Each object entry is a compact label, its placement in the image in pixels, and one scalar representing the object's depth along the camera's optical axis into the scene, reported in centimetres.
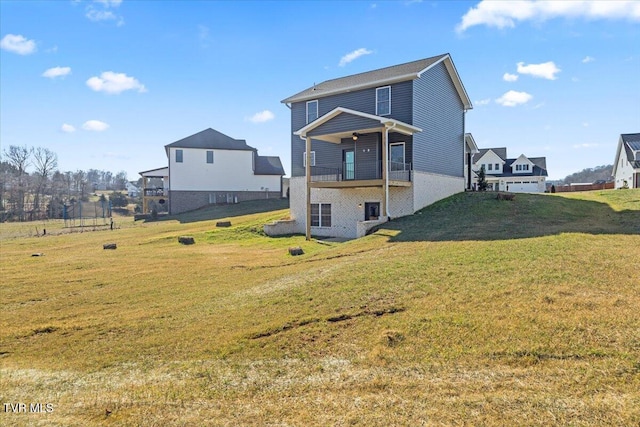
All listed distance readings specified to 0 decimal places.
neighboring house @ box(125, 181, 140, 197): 7876
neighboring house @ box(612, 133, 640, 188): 3453
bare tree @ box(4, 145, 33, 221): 4982
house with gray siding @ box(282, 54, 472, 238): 1980
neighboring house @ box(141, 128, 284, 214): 4247
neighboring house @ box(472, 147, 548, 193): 4762
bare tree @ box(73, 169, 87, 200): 6961
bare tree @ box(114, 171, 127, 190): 10869
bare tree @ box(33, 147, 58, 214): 5216
